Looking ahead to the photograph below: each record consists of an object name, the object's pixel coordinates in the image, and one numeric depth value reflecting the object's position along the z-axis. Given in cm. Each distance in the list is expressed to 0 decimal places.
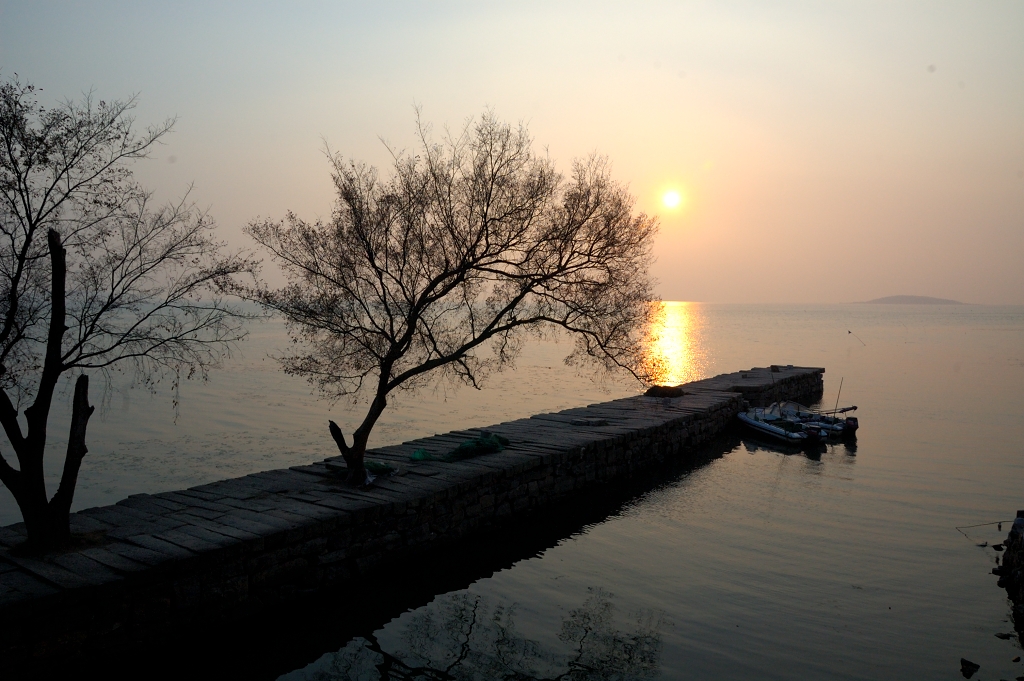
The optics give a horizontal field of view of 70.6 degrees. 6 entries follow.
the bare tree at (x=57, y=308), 894
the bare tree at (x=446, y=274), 1329
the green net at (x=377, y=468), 1331
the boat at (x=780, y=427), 2392
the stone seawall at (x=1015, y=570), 1050
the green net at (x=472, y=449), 1498
